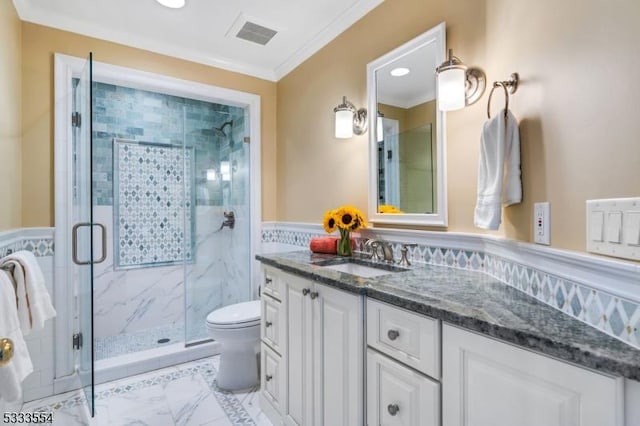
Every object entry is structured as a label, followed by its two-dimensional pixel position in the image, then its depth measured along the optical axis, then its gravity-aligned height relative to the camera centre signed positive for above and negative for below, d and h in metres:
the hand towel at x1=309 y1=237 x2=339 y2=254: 2.10 -0.20
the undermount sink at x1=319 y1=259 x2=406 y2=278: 1.71 -0.30
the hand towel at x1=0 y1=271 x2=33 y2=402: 1.10 -0.48
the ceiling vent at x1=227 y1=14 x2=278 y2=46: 2.24 +1.30
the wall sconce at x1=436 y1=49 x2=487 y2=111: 1.41 +0.56
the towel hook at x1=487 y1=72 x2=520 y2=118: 1.19 +0.46
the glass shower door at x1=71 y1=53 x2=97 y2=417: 1.85 -0.08
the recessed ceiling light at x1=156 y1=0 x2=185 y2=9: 2.01 +1.29
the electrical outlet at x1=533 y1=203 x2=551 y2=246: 1.02 -0.04
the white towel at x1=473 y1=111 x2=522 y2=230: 1.15 +0.16
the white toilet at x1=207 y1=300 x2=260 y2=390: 2.14 -0.87
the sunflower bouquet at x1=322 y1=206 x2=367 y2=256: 1.97 -0.06
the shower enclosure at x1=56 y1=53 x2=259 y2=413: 2.95 -0.01
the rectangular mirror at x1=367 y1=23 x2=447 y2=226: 1.62 +0.41
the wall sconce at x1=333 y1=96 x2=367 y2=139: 2.10 +0.59
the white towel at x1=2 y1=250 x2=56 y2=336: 1.32 -0.31
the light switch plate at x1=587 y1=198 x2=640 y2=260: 0.70 -0.04
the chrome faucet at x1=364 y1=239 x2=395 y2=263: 1.81 -0.20
